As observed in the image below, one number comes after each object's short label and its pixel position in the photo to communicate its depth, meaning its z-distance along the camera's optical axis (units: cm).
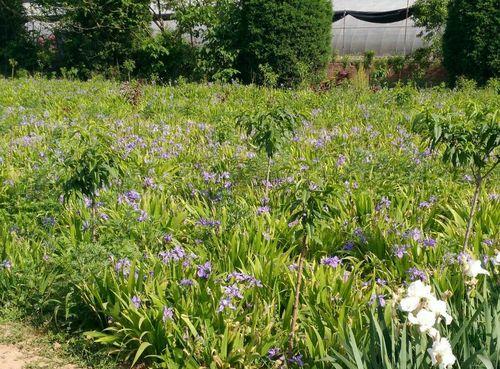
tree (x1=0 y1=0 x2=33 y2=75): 1675
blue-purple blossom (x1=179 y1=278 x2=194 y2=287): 319
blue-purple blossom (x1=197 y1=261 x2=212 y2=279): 324
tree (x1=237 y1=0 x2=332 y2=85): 1229
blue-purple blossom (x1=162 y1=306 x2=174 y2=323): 295
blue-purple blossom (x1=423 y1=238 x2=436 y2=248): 368
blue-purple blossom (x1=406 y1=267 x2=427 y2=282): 325
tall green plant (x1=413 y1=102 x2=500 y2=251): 352
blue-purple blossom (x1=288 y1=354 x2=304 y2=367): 270
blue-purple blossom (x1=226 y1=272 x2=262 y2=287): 322
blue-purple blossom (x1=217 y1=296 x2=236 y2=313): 296
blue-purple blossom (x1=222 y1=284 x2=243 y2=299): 304
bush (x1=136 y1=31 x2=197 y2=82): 1404
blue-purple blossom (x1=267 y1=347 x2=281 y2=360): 284
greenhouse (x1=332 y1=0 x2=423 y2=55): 1931
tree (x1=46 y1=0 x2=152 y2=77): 1458
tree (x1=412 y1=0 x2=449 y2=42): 1544
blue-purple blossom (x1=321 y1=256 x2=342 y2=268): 345
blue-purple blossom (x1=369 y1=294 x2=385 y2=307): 299
